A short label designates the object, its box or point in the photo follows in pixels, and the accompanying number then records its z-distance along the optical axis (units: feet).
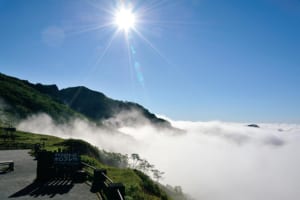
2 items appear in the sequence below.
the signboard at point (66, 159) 64.90
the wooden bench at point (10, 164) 74.51
